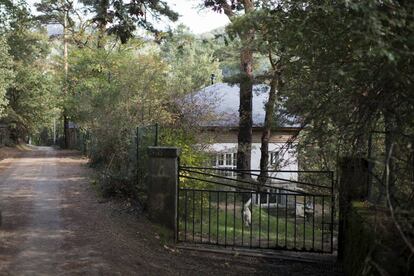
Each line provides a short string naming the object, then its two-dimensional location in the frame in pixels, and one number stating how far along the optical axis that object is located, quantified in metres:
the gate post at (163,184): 9.26
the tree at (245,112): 18.95
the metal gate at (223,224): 9.60
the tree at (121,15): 11.44
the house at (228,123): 17.31
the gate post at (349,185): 7.84
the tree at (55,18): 34.64
